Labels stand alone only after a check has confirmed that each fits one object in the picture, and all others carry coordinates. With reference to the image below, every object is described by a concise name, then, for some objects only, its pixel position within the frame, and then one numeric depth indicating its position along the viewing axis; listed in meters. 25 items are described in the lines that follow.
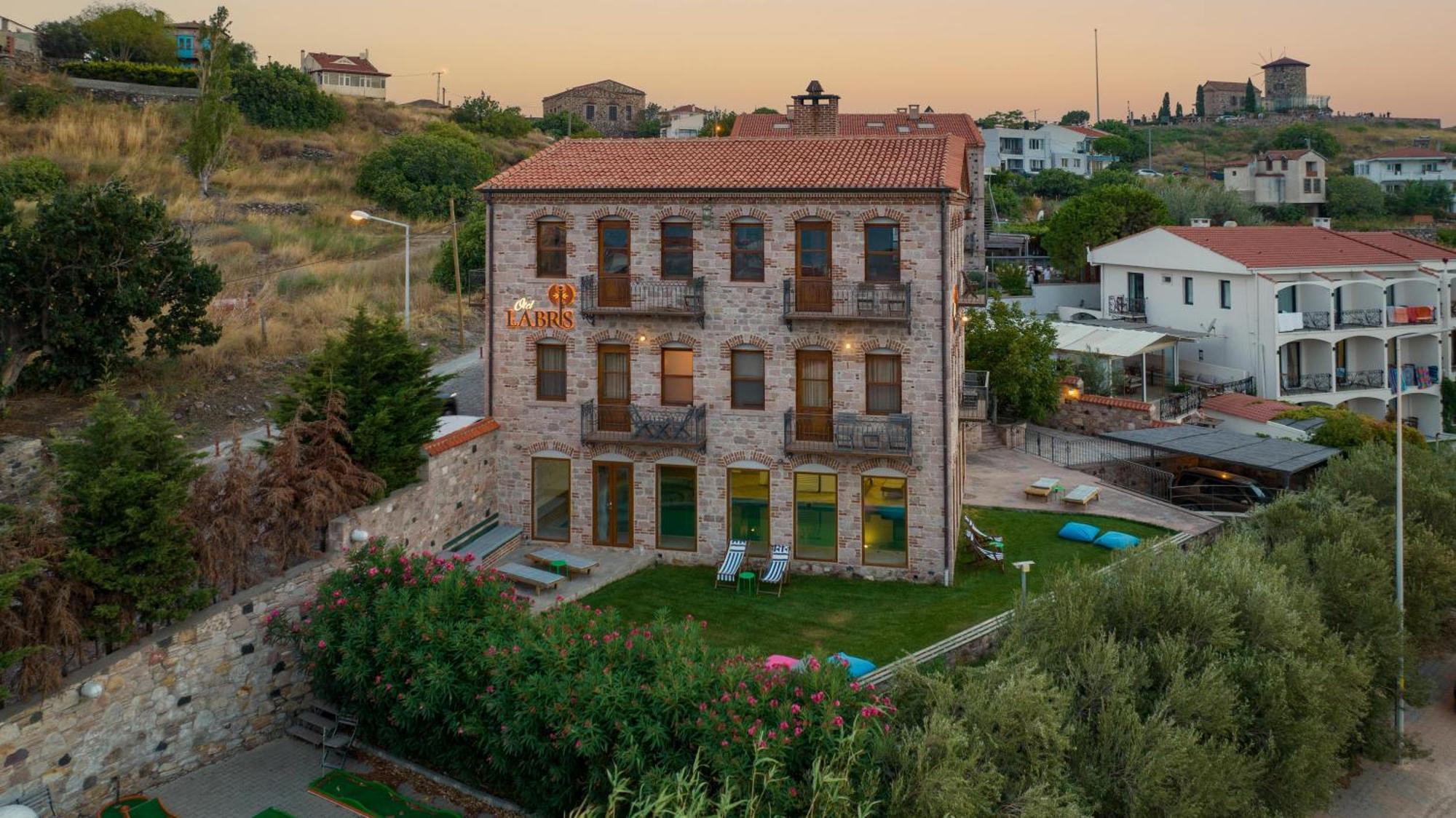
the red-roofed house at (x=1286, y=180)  102.88
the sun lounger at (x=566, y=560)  24.69
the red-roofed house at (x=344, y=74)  98.56
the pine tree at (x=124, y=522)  16.31
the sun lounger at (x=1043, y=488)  30.84
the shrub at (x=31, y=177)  45.53
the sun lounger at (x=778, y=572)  24.36
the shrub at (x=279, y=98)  75.25
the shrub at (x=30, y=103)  61.19
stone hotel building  24.91
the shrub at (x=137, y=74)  70.38
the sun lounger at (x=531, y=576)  23.42
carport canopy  30.73
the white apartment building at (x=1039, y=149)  116.06
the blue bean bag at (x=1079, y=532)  27.47
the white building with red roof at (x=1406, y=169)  115.62
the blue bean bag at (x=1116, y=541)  26.59
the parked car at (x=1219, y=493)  31.64
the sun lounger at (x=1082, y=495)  30.00
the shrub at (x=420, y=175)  64.75
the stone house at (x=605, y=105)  126.56
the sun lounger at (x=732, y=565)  24.75
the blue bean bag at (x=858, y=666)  19.15
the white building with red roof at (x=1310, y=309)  48.66
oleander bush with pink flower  14.41
